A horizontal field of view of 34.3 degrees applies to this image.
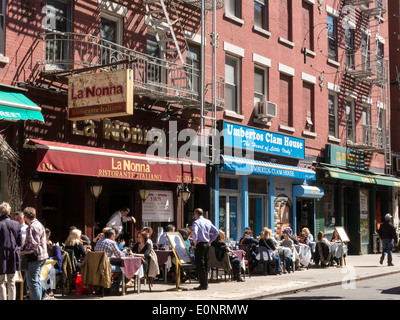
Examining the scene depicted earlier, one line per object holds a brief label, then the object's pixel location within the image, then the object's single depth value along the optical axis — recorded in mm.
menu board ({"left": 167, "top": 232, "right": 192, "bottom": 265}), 13797
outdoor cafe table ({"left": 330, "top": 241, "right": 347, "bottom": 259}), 20969
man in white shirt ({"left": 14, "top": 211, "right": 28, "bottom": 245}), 11055
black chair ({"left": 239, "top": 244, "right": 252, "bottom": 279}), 17531
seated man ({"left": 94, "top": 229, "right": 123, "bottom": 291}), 12898
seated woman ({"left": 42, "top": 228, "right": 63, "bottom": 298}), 12336
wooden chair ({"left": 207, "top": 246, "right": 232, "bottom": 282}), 15195
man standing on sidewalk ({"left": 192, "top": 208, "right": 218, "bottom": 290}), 13781
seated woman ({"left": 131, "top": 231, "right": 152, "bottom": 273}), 13910
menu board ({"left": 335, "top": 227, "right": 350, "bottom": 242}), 20156
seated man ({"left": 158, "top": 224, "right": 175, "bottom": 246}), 15508
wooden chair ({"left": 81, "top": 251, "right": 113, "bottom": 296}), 12492
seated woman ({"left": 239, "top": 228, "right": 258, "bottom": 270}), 17625
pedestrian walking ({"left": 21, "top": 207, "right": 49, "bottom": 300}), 10820
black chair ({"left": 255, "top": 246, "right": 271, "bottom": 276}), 17438
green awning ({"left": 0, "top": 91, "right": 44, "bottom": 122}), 12516
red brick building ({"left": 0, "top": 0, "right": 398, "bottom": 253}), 14742
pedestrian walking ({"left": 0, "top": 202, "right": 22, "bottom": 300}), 10141
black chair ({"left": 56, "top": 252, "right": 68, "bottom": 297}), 12914
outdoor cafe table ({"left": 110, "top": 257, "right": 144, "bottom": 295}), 12891
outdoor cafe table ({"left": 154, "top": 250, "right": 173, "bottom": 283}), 15109
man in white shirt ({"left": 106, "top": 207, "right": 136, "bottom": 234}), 15898
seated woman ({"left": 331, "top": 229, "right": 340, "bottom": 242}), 21203
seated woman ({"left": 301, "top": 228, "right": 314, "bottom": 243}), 20594
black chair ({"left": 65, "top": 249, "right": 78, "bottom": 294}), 13172
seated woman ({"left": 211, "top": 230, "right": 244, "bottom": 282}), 15289
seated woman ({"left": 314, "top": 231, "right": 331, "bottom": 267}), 20594
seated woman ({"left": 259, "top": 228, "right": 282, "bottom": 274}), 17297
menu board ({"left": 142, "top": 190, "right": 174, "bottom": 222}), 17625
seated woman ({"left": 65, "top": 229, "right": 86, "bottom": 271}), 13375
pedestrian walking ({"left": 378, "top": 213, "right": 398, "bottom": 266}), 20989
